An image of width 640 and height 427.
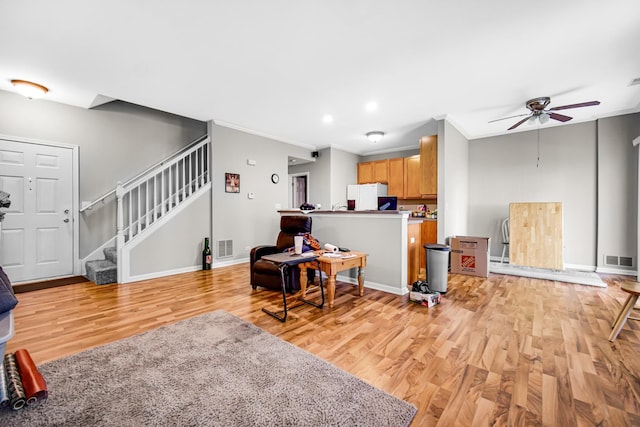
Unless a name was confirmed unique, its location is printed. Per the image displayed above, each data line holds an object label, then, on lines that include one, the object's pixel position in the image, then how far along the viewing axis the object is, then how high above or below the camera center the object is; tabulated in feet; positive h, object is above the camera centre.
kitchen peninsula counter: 11.60 -1.31
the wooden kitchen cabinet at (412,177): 21.15 +2.87
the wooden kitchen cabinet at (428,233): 16.29 -1.29
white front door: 12.76 +0.13
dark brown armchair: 11.50 -2.20
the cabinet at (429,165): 16.34 +2.96
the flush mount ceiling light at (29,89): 11.38 +5.50
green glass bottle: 16.07 -2.58
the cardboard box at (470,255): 14.90 -2.47
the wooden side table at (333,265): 9.94 -2.10
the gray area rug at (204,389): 4.63 -3.55
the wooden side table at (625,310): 7.29 -2.75
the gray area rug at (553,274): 13.62 -3.46
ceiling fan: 12.66 +5.12
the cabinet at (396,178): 22.07 +2.96
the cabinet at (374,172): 23.17 +3.70
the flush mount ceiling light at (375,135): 18.63 +5.49
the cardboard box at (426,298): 10.12 -3.31
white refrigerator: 22.74 +1.70
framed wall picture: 17.11 +2.01
